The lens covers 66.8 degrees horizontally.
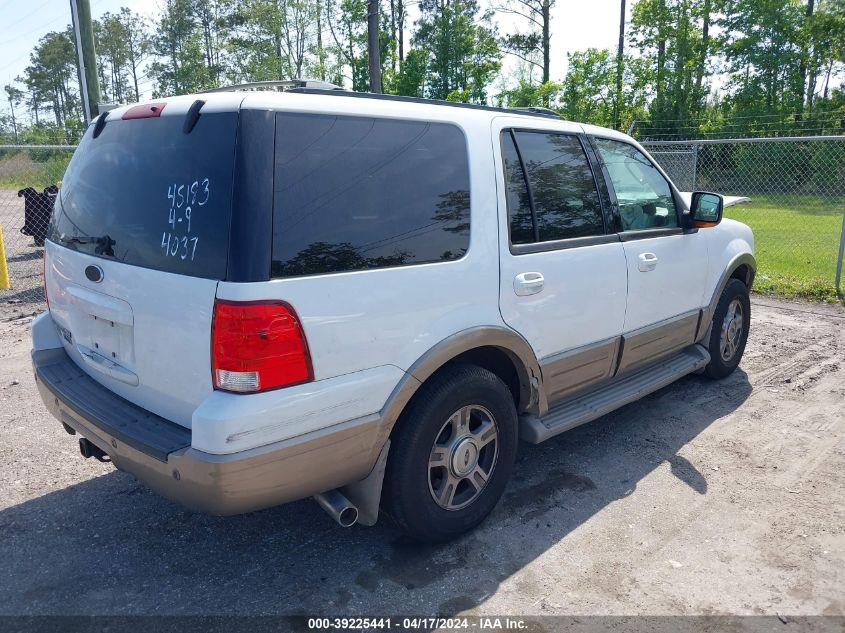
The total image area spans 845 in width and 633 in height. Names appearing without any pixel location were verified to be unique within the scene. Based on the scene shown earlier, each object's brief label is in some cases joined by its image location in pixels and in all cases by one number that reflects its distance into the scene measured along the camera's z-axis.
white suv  2.33
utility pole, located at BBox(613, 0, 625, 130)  29.59
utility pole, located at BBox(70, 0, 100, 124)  11.22
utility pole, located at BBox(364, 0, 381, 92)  13.10
